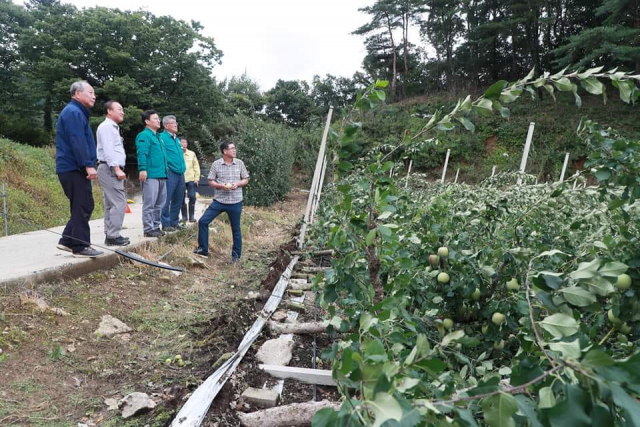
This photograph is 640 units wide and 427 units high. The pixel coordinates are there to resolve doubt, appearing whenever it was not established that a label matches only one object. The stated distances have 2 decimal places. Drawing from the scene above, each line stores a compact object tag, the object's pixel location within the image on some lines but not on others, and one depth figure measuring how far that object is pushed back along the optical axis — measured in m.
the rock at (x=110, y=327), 3.11
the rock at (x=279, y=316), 3.20
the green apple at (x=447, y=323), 1.44
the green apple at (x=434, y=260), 1.61
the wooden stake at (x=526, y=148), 4.52
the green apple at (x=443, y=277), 1.50
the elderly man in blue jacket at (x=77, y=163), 3.90
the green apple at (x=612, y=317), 1.13
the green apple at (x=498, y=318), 1.38
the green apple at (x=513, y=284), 1.38
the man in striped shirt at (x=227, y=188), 5.21
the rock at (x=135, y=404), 2.05
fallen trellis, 1.82
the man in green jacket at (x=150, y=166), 5.28
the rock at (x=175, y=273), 4.74
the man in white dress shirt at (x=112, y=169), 4.47
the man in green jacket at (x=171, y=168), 6.02
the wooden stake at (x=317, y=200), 6.40
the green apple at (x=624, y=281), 1.04
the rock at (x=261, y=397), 2.04
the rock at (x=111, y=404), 2.20
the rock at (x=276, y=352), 2.46
